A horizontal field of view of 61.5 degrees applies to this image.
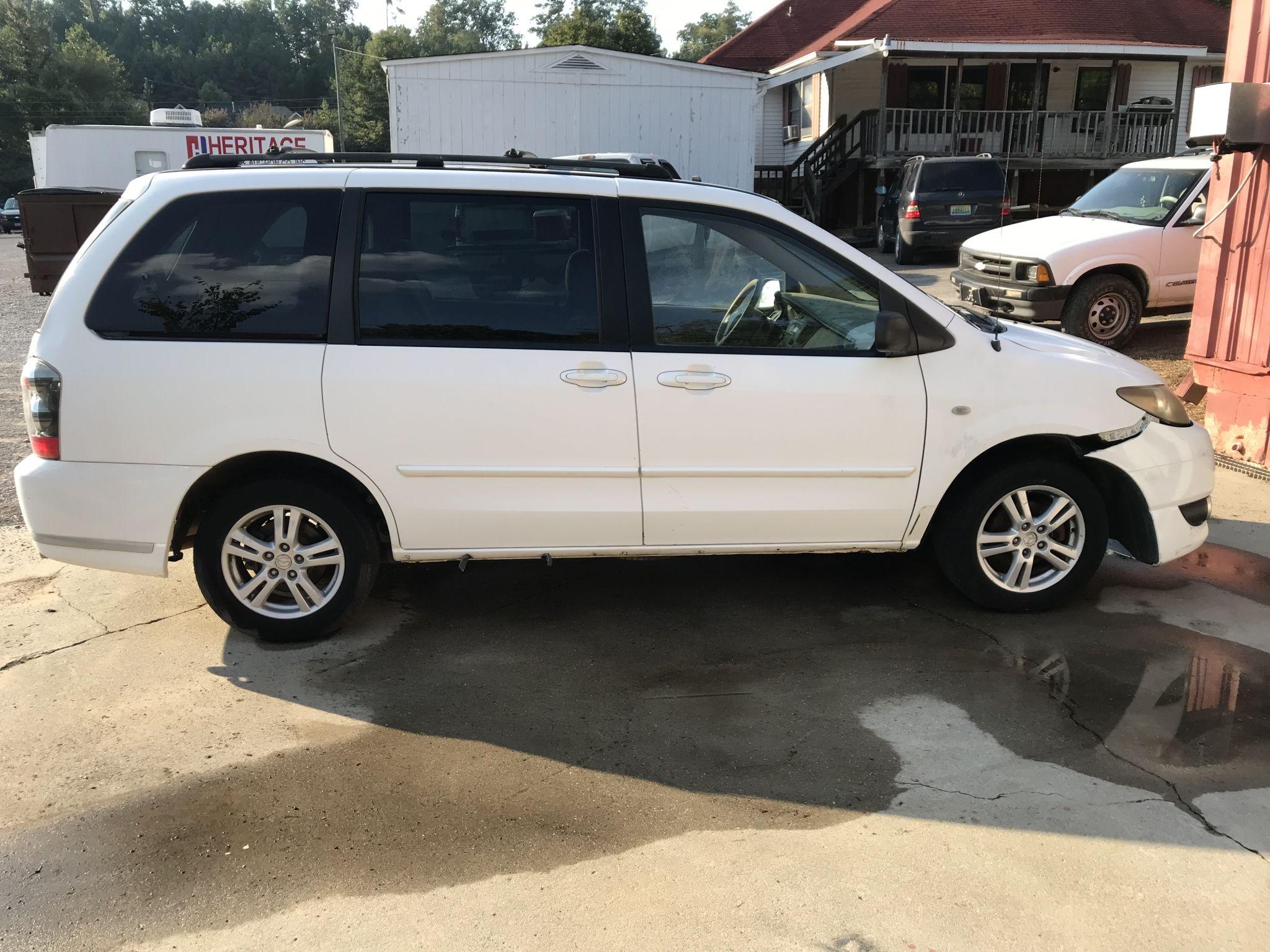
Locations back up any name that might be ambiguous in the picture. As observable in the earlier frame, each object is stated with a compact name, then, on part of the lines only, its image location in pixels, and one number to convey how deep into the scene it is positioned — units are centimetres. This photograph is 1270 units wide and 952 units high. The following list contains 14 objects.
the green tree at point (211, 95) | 8912
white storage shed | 2072
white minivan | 421
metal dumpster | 1377
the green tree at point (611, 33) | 4125
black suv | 1886
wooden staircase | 2683
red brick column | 659
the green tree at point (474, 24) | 11150
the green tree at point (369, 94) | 6519
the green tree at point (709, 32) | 9262
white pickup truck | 1043
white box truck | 2061
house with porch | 2608
